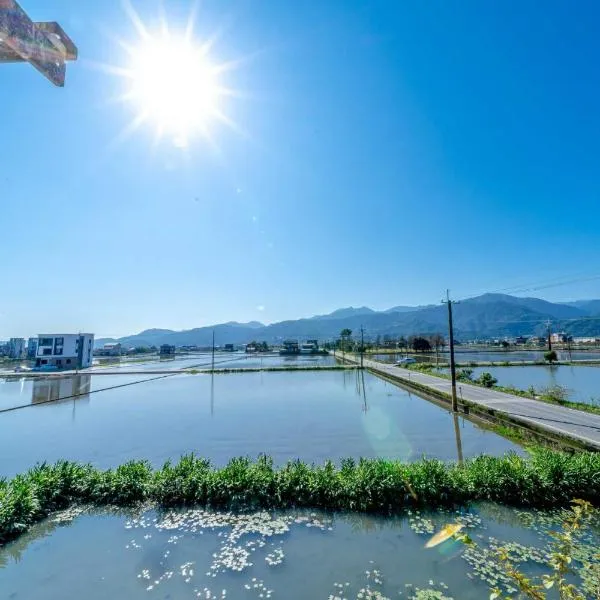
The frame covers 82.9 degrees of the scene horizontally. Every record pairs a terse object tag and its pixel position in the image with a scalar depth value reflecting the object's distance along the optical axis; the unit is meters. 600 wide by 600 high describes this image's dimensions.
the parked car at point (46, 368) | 49.00
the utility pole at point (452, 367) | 19.65
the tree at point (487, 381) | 26.80
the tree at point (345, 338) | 93.78
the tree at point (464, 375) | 31.03
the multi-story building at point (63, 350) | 55.22
